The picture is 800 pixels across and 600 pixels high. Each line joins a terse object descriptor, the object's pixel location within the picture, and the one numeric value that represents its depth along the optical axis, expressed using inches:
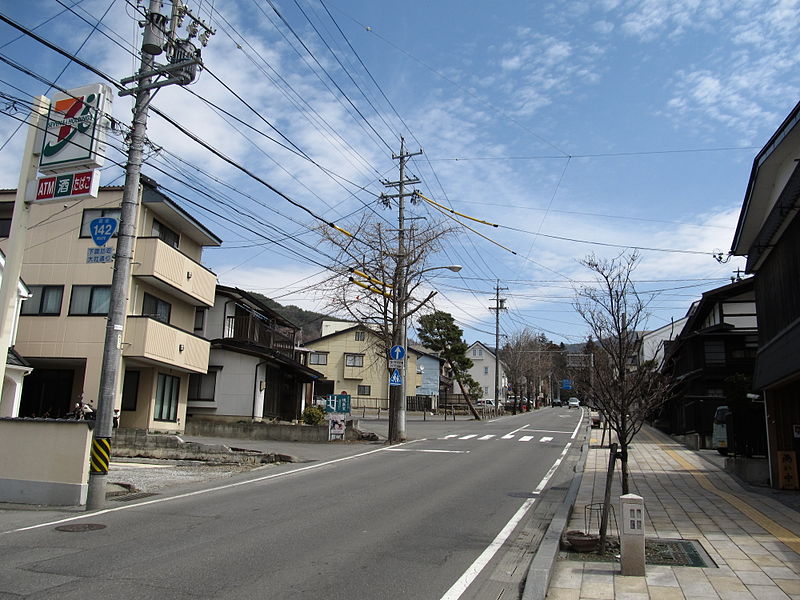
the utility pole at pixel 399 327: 1017.5
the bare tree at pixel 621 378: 348.8
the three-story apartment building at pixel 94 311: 893.2
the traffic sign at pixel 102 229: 470.9
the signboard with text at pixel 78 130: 459.5
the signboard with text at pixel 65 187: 462.0
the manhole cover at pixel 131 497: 462.3
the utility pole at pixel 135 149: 443.2
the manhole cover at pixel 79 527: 352.8
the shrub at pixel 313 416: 1143.6
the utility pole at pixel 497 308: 2246.6
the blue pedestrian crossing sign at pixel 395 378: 977.3
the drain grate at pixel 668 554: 293.6
